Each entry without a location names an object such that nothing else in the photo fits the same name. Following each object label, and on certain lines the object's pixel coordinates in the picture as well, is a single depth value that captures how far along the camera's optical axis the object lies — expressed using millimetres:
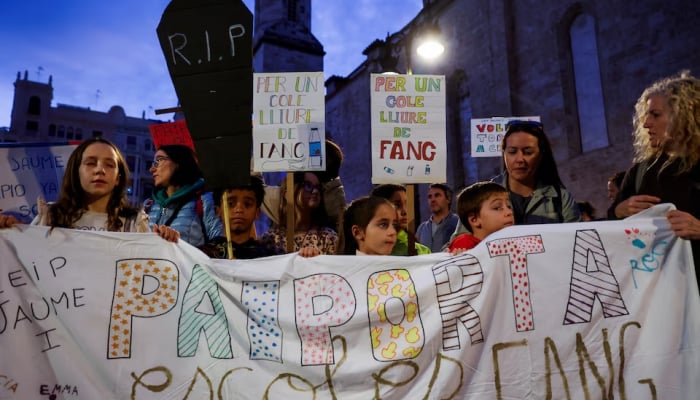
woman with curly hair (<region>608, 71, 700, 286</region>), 2600
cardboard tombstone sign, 3188
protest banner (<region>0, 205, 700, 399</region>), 2371
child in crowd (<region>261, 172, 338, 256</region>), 3703
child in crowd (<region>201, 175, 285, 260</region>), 3311
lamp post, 3510
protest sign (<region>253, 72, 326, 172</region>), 3759
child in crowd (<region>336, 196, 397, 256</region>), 3107
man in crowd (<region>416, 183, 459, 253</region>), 5168
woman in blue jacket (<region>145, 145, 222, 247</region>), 3471
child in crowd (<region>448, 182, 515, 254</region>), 2982
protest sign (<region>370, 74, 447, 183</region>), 3752
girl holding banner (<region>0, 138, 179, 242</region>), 2879
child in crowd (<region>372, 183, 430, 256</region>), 3465
